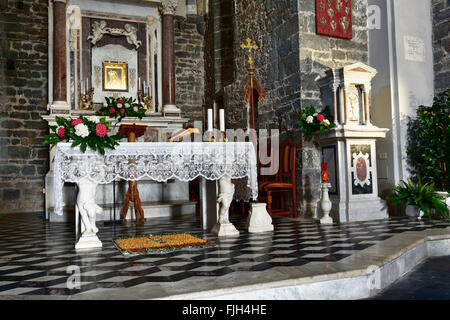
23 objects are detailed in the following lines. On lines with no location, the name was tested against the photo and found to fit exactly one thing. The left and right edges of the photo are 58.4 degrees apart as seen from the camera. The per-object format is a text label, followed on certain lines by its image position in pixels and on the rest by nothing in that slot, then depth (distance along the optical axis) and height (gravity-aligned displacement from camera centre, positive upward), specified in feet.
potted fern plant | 17.54 -1.08
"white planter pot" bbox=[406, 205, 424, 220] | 18.52 -1.70
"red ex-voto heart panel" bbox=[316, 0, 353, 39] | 20.76 +8.37
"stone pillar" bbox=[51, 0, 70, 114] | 26.37 +8.63
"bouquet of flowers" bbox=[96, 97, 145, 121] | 19.48 +3.55
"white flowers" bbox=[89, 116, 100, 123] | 13.55 +2.15
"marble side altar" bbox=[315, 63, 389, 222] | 17.84 +1.30
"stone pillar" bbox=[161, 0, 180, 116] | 29.53 +9.87
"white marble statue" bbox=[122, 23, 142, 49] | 29.77 +10.87
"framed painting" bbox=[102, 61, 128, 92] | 29.25 +7.78
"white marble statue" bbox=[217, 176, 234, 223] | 14.85 -0.61
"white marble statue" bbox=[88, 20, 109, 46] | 28.76 +10.92
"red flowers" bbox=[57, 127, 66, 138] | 12.79 +1.64
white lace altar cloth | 12.84 +0.65
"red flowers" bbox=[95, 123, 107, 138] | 12.74 +1.68
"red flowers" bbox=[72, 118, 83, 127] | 12.94 +1.99
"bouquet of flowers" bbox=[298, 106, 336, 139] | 18.52 +2.66
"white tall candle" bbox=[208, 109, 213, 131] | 13.72 +2.08
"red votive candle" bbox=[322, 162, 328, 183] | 17.20 +0.18
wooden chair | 19.48 -0.10
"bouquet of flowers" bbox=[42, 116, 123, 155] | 12.63 +1.55
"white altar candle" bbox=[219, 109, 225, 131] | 14.36 +2.13
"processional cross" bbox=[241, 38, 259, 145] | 15.31 +4.30
